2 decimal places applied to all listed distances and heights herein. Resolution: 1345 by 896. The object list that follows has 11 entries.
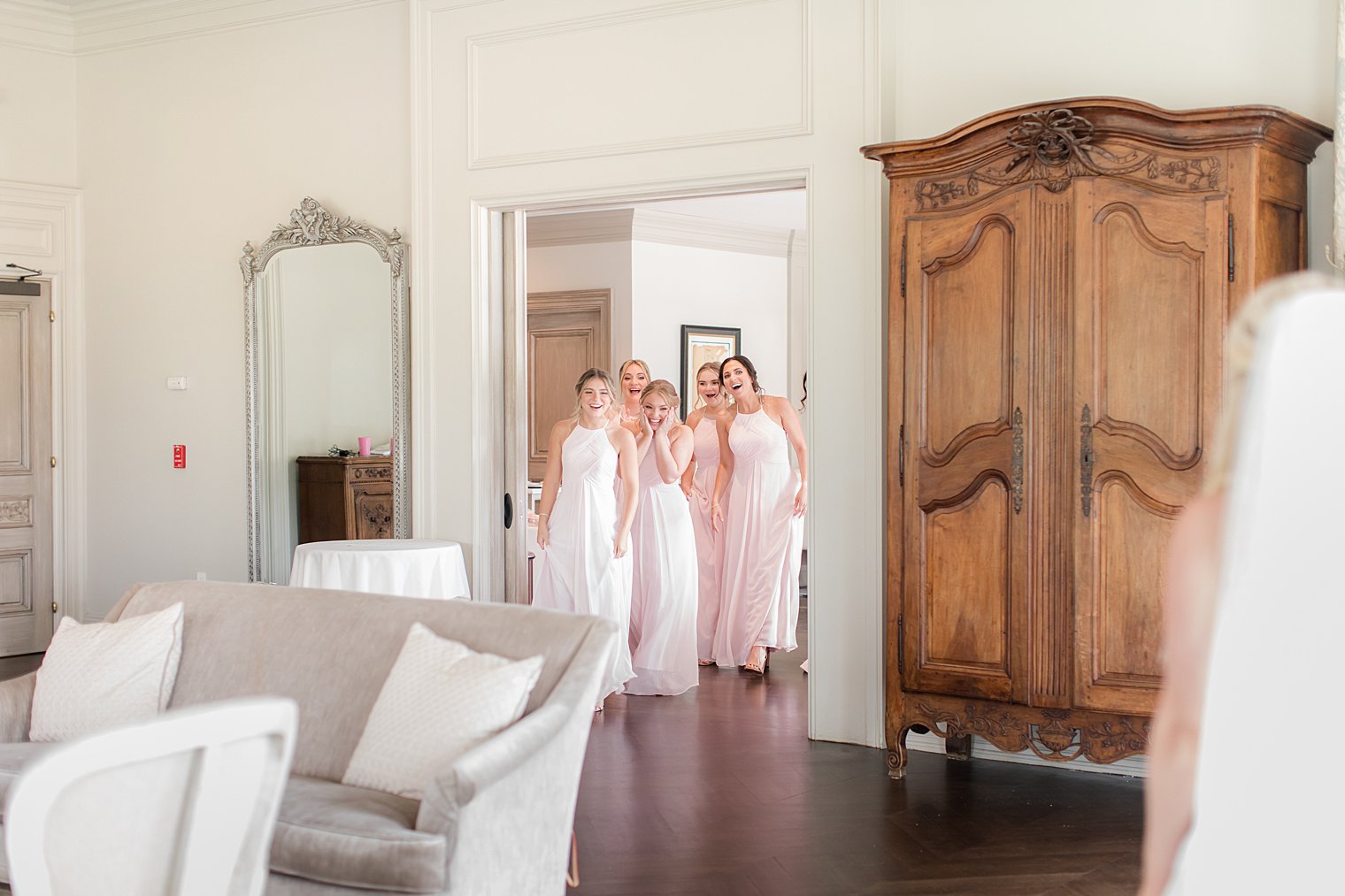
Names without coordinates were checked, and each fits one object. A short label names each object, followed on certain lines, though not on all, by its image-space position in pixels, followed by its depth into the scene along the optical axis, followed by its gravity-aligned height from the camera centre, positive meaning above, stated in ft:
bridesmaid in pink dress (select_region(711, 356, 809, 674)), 21.93 -1.43
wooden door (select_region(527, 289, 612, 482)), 31.53 +2.40
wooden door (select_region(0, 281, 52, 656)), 22.16 -0.49
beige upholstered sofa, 8.52 -2.39
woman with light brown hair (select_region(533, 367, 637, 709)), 18.99 -1.26
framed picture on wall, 32.45 +2.49
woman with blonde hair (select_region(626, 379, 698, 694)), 19.62 -2.17
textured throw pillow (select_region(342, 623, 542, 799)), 9.26 -2.14
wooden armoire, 12.74 +0.61
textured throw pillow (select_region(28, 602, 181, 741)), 11.01 -2.20
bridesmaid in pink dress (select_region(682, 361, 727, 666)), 22.61 -1.16
